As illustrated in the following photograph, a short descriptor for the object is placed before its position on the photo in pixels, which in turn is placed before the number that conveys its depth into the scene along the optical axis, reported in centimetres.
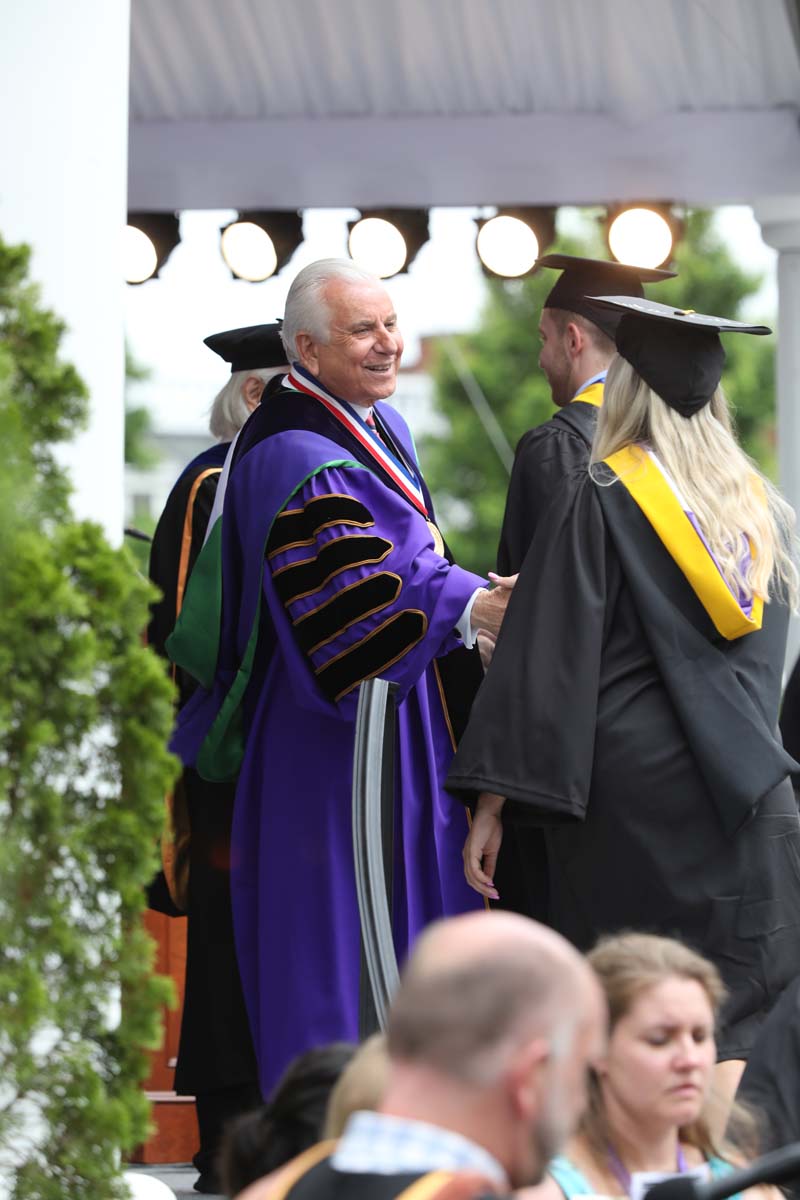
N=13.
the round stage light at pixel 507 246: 1664
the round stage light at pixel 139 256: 1694
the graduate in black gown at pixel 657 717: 802
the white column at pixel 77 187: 704
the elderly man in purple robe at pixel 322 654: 916
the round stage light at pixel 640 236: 1652
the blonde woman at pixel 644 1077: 605
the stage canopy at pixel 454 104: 1675
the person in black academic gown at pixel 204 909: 1045
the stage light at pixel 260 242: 1703
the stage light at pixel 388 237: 1689
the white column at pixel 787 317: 1664
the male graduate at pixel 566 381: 1041
